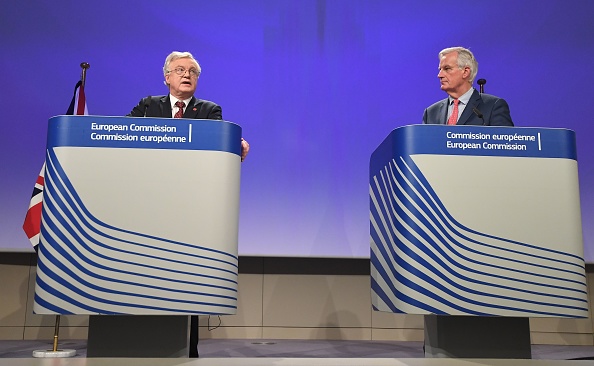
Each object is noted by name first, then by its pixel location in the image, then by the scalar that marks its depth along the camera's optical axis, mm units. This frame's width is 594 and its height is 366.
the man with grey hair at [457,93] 2340
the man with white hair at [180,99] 2441
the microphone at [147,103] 2344
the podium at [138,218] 1566
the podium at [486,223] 1678
